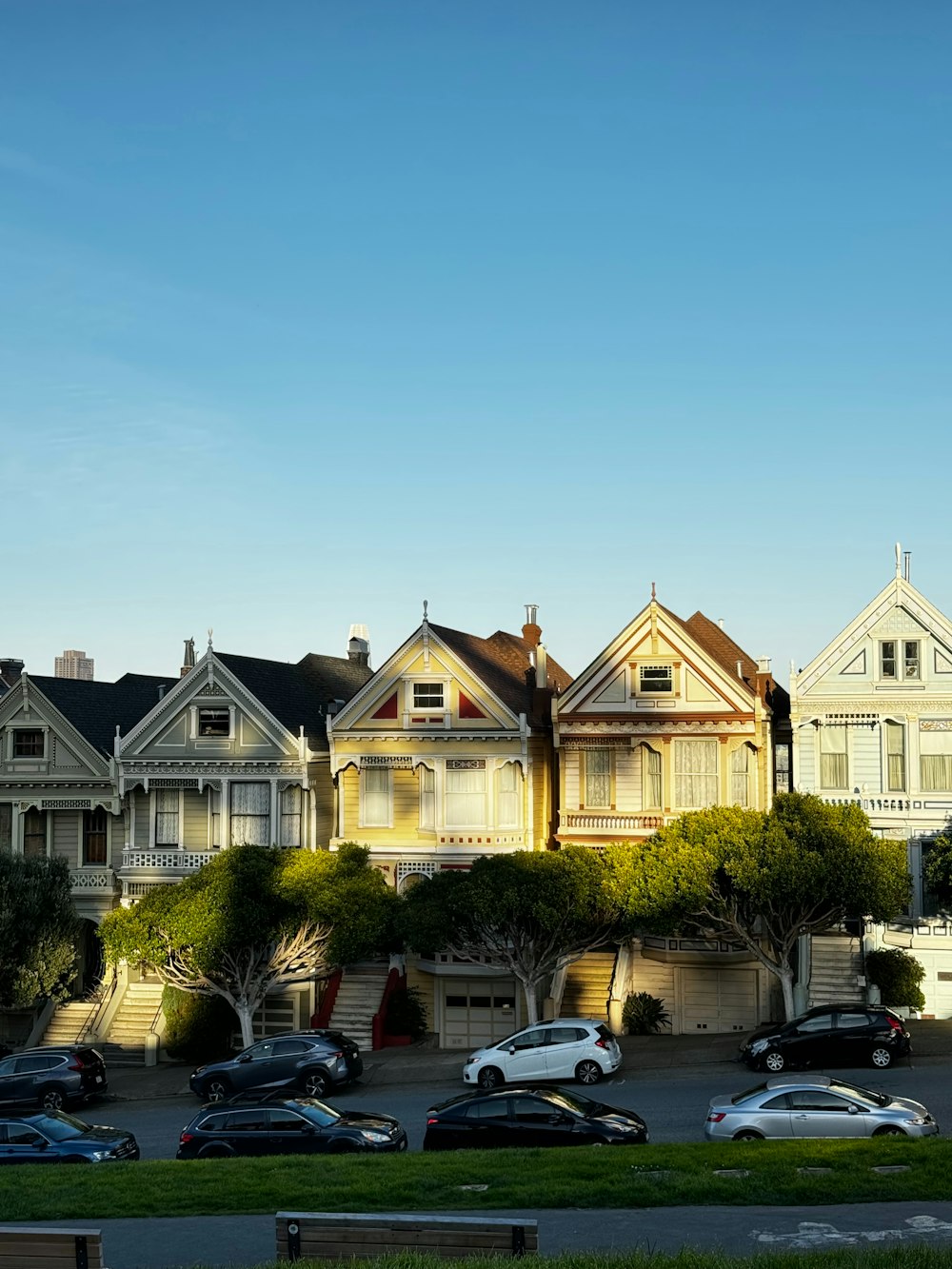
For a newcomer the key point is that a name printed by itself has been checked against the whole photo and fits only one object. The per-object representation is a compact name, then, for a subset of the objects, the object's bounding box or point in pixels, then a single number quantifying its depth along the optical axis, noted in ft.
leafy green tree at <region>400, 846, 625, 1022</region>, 128.67
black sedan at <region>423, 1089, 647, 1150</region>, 86.43
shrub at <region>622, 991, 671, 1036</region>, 137.69
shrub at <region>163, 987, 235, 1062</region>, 140.97
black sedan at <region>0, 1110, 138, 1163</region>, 91.09
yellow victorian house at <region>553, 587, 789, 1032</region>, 140.15
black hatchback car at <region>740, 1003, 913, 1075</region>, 112.06
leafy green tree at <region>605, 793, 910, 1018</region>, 122.83
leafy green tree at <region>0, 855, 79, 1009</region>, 138.21
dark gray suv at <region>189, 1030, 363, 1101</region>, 117.80
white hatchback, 115.44
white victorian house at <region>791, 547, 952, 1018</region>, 136.15
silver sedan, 84.07
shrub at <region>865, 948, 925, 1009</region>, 131.85
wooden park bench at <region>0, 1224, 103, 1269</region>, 51.31
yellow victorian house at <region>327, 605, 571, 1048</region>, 145.38
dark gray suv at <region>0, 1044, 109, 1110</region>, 121.08
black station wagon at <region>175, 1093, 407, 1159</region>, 89.35
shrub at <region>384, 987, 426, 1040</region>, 143.02
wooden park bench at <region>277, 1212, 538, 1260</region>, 51.47
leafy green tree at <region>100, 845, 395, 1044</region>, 133.90
